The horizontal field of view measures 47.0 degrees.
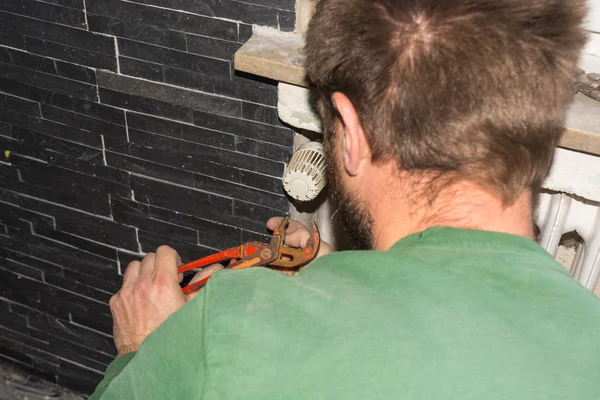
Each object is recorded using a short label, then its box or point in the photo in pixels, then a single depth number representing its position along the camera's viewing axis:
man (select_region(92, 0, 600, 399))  0.77
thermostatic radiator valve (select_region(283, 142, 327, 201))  1.47
